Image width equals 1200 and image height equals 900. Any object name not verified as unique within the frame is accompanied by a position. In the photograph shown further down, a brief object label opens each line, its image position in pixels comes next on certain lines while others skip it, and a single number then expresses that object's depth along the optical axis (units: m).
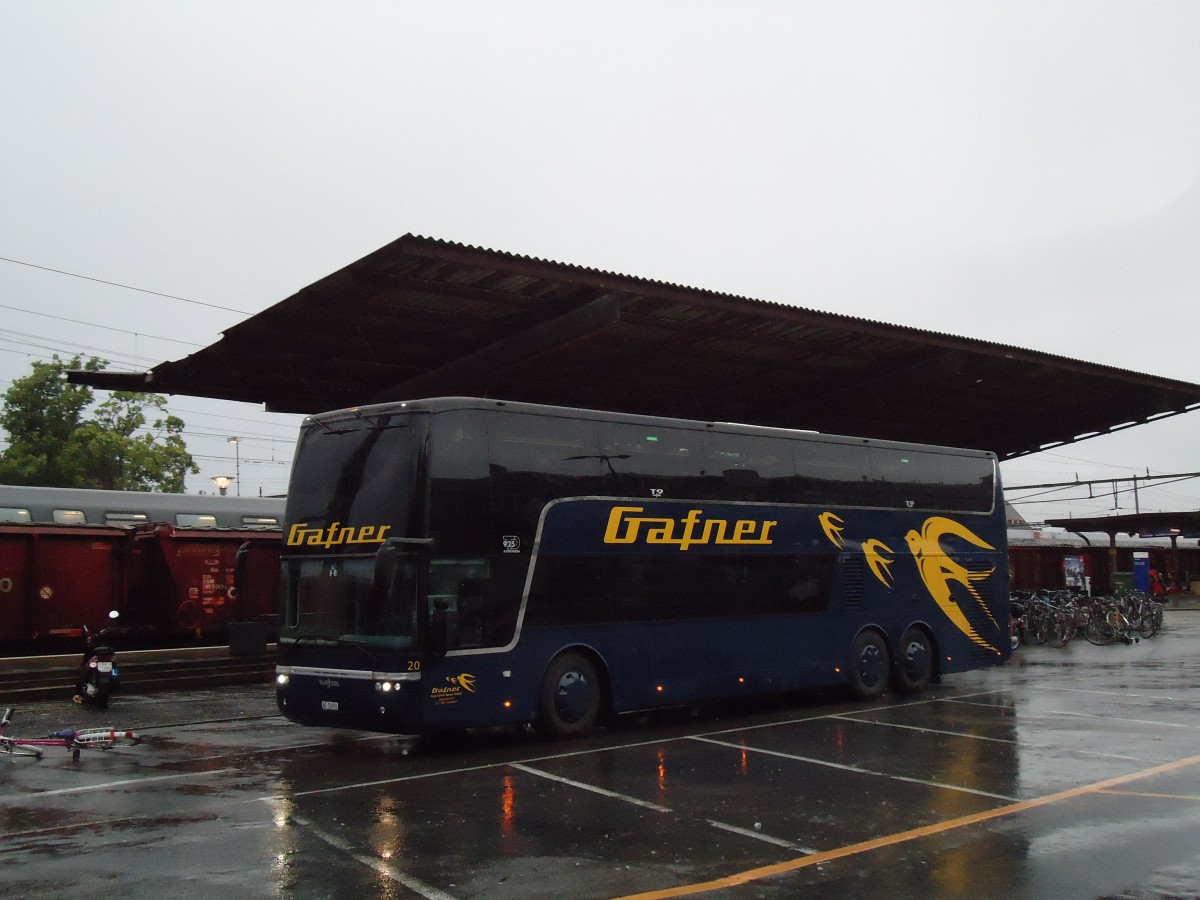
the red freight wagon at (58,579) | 20.48
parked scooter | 15.61
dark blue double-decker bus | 11.74
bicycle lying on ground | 11.89
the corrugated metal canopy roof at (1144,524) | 43.97
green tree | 48.59
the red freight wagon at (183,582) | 22.81
